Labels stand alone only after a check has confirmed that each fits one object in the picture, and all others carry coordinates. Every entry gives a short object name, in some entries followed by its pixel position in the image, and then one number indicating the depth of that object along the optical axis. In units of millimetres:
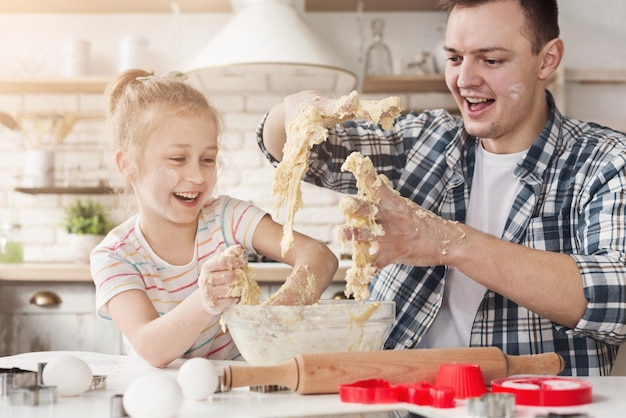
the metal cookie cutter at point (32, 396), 864
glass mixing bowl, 1021
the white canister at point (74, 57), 3564
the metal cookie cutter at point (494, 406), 779
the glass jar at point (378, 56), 3499
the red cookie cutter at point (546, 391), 848
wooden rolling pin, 876
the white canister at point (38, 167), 3551
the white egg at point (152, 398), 776
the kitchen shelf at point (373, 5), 3564
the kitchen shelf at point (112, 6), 3600
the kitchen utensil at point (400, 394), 839
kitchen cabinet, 2896
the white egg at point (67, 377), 911
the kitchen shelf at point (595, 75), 3512
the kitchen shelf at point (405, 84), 3420
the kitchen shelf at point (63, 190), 3555
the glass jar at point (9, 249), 3381
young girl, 1406
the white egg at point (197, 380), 882
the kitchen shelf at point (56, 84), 3479
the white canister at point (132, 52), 3529
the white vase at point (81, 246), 3262
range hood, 2924
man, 1374
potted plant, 3275
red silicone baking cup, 878
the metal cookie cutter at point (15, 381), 914
